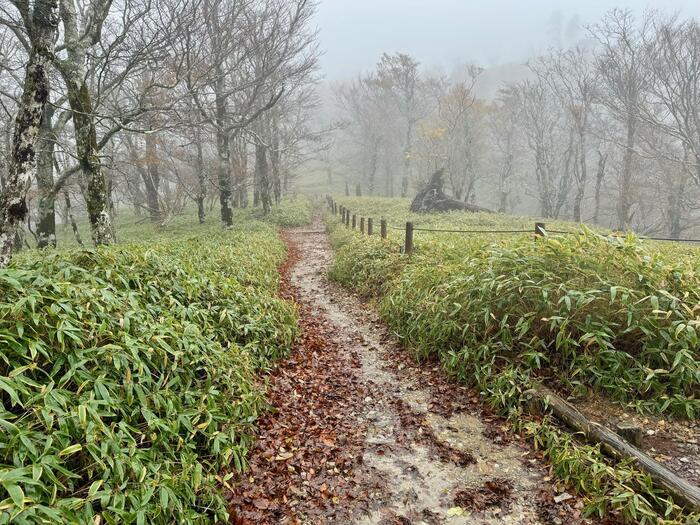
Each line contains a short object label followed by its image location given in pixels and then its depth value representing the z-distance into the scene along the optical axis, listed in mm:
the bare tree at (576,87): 24878
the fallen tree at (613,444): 2867
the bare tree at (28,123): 5359
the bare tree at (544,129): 28547
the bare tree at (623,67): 19844
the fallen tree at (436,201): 24812
